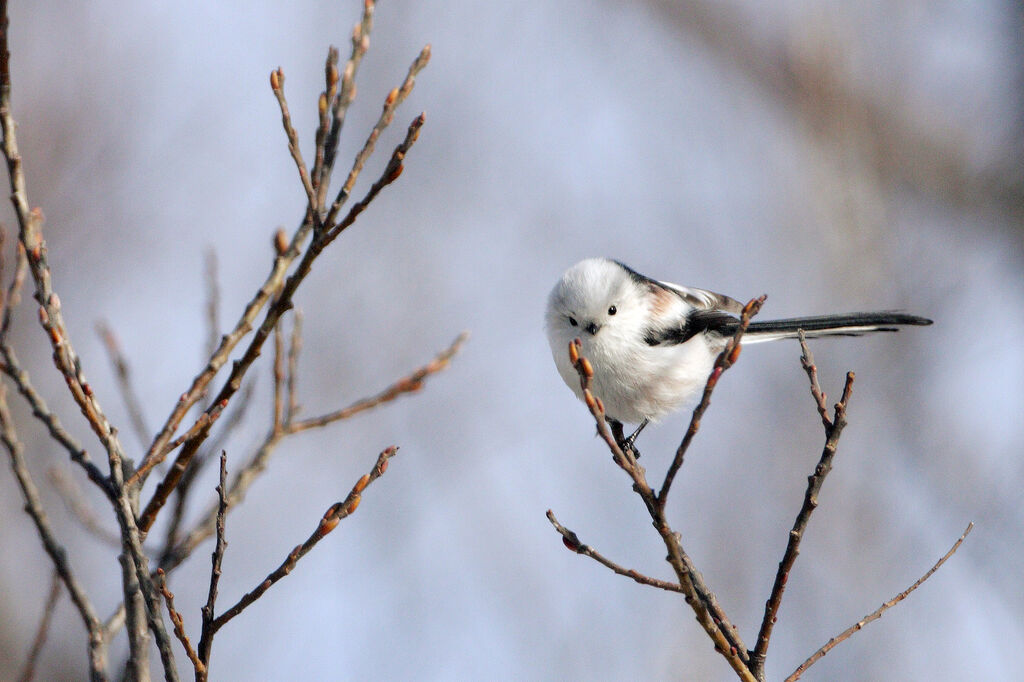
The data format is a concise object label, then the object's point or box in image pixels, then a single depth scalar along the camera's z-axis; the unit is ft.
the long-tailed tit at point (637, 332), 16.93
